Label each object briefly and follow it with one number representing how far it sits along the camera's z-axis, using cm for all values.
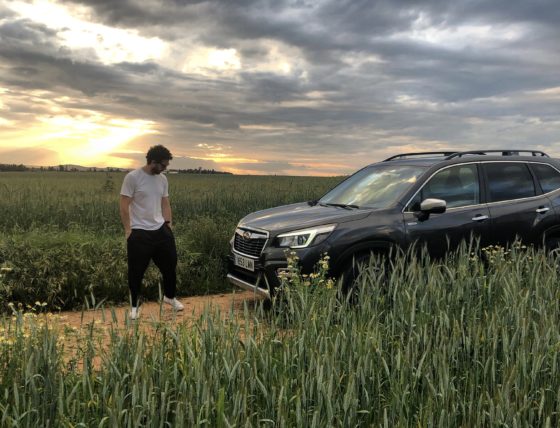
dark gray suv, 581
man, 622
